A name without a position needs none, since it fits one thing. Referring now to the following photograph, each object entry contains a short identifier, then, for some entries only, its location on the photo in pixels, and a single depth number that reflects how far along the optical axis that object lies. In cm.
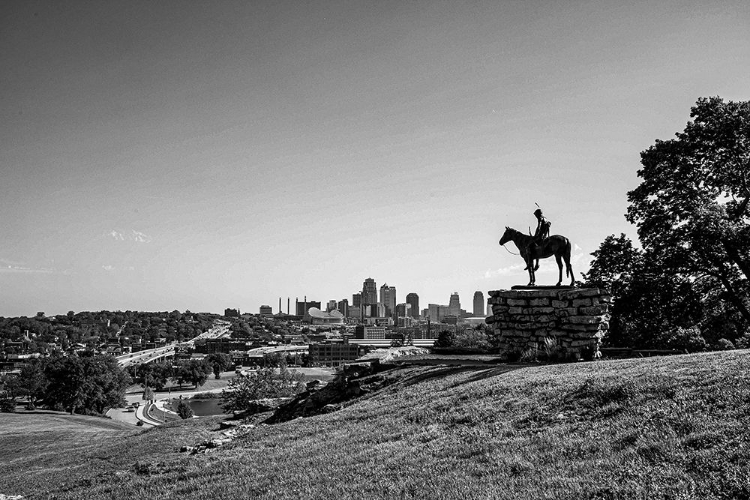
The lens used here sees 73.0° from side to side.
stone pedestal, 1803
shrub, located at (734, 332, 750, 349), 2117
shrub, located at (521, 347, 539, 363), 1822
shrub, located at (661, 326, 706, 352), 2147
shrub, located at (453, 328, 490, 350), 4867
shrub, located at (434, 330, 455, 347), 5012
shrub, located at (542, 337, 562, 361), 1788
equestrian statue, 2036
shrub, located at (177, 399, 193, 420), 7019
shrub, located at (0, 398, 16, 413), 6612
